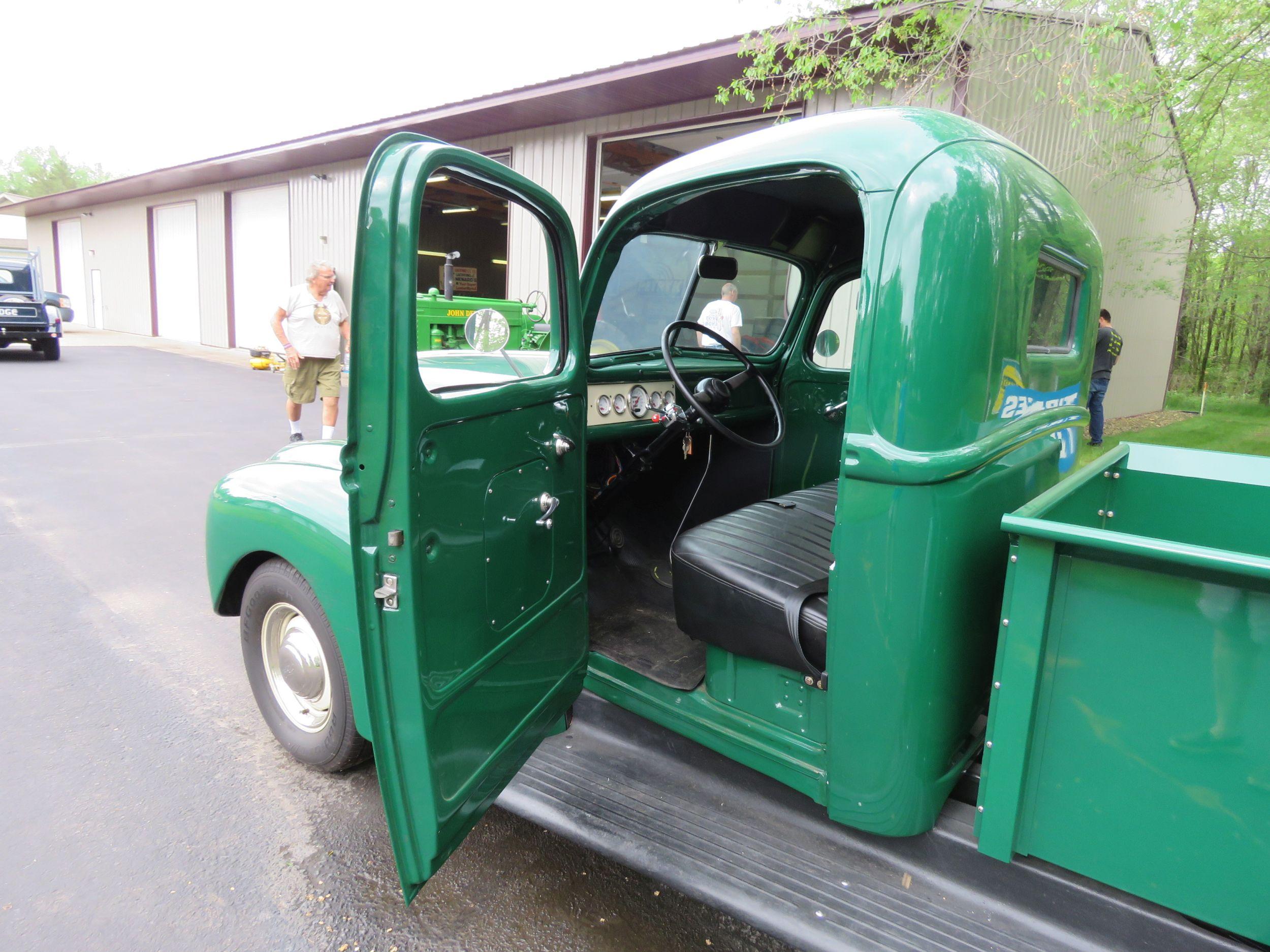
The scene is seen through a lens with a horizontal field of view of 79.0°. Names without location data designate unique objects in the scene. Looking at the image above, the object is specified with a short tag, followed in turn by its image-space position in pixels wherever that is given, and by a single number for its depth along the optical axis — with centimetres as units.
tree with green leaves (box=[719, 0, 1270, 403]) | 568
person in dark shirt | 971
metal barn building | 871
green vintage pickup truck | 152
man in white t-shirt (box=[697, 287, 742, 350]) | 334
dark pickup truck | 1442
